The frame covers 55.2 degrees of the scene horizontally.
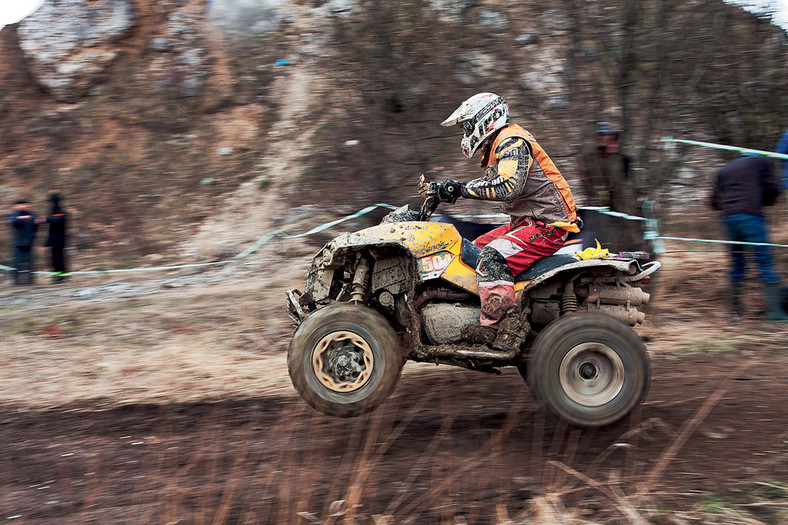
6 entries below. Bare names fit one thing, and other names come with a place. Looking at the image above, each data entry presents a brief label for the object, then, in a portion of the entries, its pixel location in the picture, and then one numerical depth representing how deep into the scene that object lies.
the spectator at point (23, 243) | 14.70
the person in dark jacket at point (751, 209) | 8.79
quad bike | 5.13
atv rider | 5.39
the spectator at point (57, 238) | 14.60
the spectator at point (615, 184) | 9.12
